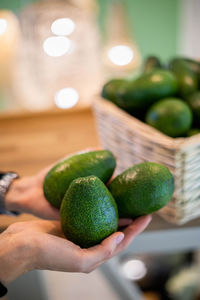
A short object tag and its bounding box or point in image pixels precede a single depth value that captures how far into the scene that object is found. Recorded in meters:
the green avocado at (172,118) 0.65
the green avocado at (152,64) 0.91
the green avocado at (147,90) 0.72
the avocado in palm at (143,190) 0.53
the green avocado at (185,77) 0.76
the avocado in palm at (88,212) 0.48
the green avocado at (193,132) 0.66
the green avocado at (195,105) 0.70
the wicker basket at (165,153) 0.58
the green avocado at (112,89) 0.81
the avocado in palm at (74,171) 0.57
